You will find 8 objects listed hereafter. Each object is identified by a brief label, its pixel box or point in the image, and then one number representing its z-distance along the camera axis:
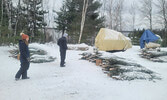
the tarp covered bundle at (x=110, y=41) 12.86
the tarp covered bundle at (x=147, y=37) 12.48
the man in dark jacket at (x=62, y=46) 6.84
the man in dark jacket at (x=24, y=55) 4.64
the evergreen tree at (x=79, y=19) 21.77
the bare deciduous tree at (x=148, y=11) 30.38
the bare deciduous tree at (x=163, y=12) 27.07
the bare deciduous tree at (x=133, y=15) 34.31
